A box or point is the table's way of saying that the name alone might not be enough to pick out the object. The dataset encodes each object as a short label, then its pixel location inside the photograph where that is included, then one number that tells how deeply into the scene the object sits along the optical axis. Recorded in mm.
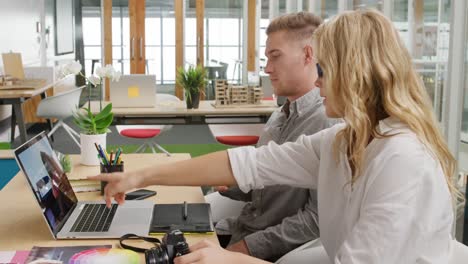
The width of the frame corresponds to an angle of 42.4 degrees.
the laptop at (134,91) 5410
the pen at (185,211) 1937
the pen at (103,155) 2285
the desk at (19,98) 6172
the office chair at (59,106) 6875
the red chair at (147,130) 5859
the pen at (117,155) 2316
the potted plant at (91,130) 2752
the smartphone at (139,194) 2229
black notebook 1813
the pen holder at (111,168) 2301
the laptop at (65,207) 1754
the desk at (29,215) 1720
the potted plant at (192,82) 5395
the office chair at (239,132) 5578
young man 2102
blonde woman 1272
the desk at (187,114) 5262
